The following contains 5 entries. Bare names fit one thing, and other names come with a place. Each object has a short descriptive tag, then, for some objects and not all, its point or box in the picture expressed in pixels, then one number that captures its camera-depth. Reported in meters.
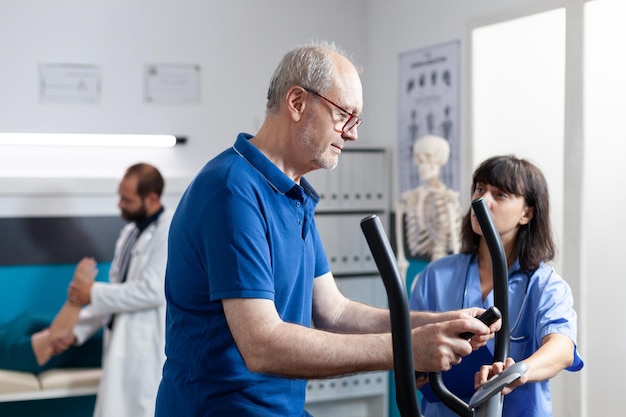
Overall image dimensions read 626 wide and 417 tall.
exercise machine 1.36
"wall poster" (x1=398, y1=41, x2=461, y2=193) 3.91
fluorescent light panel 4.05
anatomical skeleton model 3.78
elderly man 1.52
